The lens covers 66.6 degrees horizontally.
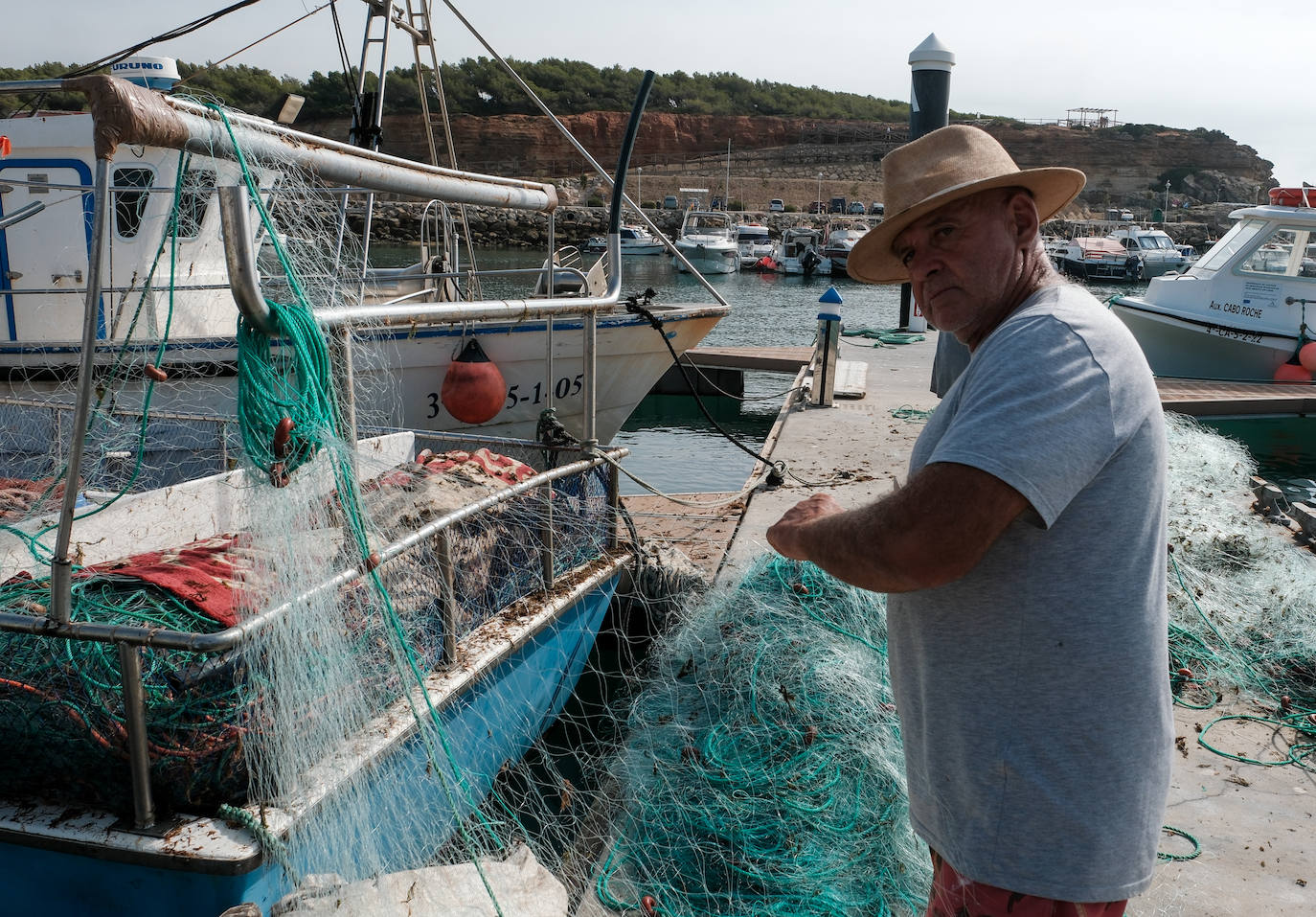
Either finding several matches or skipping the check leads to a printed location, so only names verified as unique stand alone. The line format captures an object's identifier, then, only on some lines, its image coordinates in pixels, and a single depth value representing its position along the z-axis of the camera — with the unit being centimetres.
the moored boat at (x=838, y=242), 4675
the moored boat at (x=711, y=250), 4662
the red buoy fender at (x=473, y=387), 823
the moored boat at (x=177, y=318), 736
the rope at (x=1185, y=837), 315
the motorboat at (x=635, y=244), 5044
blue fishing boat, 229
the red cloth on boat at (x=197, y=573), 283
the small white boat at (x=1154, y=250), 4328
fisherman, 145
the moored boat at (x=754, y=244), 4988
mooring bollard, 1041
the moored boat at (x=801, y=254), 4597
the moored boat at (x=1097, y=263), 4106
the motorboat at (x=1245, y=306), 1509
